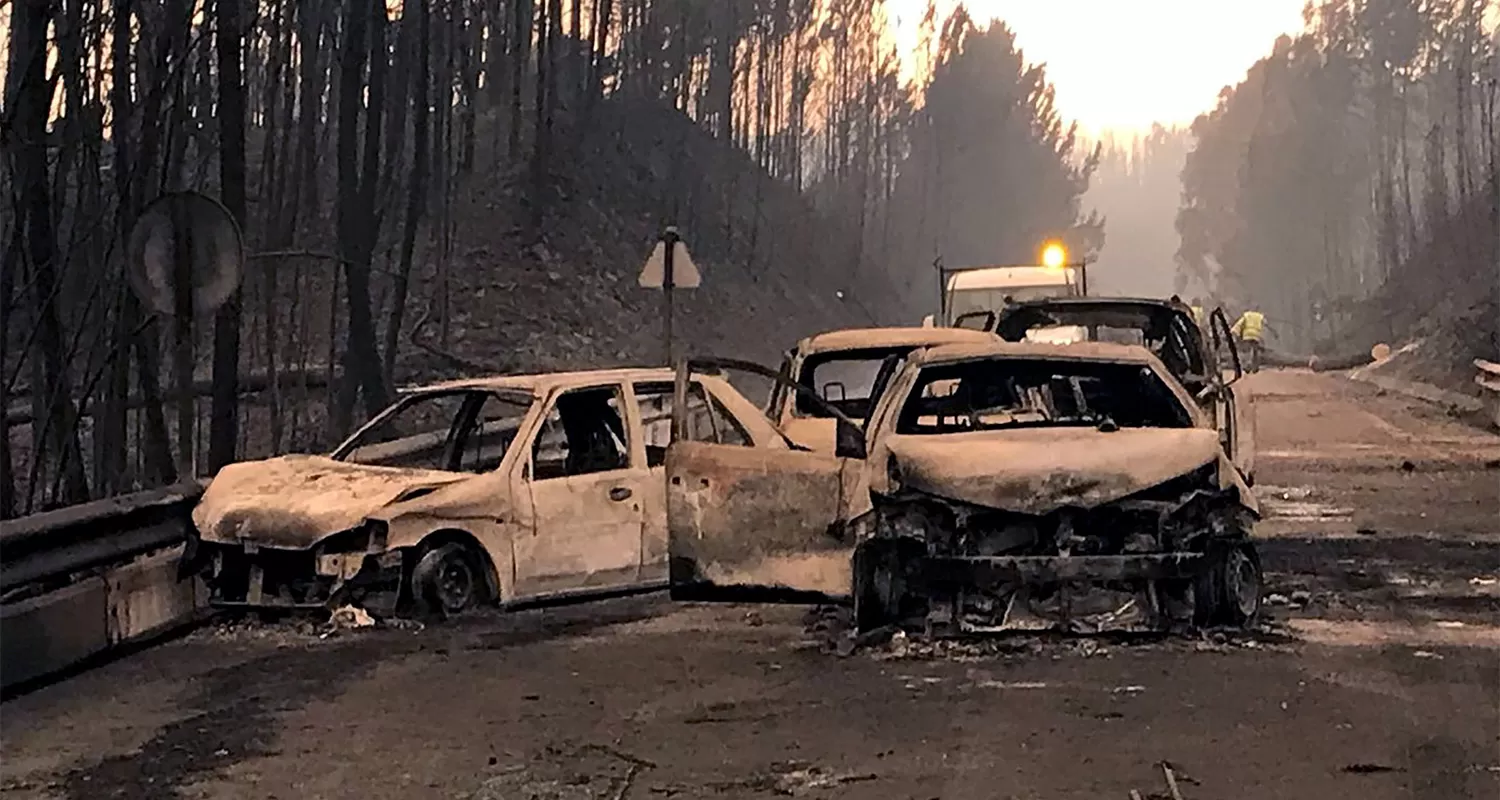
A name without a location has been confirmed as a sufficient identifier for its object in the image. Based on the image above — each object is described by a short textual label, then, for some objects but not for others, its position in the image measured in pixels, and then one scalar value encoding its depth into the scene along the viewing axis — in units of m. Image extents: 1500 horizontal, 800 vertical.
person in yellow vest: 54.25
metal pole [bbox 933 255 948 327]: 27.86
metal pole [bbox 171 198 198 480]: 11.55
